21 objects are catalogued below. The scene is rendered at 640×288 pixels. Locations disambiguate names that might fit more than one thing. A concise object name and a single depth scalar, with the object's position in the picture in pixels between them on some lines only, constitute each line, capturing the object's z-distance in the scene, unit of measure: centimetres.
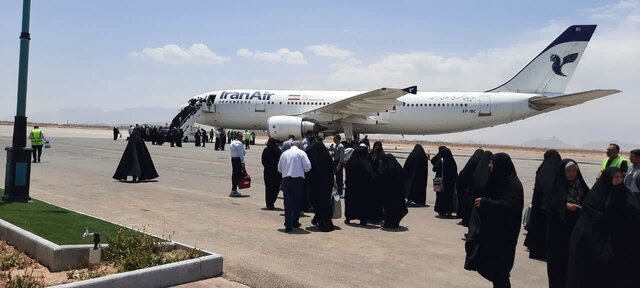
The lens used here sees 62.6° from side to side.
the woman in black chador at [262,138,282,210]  1103
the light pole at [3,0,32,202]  951
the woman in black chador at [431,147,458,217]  1124
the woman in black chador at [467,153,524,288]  549
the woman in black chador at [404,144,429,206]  1184
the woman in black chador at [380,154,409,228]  955
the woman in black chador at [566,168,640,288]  470
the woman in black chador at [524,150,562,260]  760
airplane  3127
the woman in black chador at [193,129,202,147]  3619
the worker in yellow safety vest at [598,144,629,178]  906
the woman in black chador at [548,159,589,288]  563
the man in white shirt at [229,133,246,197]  1284
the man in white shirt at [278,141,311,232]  892
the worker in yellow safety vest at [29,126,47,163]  1948
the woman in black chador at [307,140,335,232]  916
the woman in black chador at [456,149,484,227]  986
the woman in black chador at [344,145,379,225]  976
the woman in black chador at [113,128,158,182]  1489
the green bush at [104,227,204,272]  573
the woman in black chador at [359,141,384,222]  983
